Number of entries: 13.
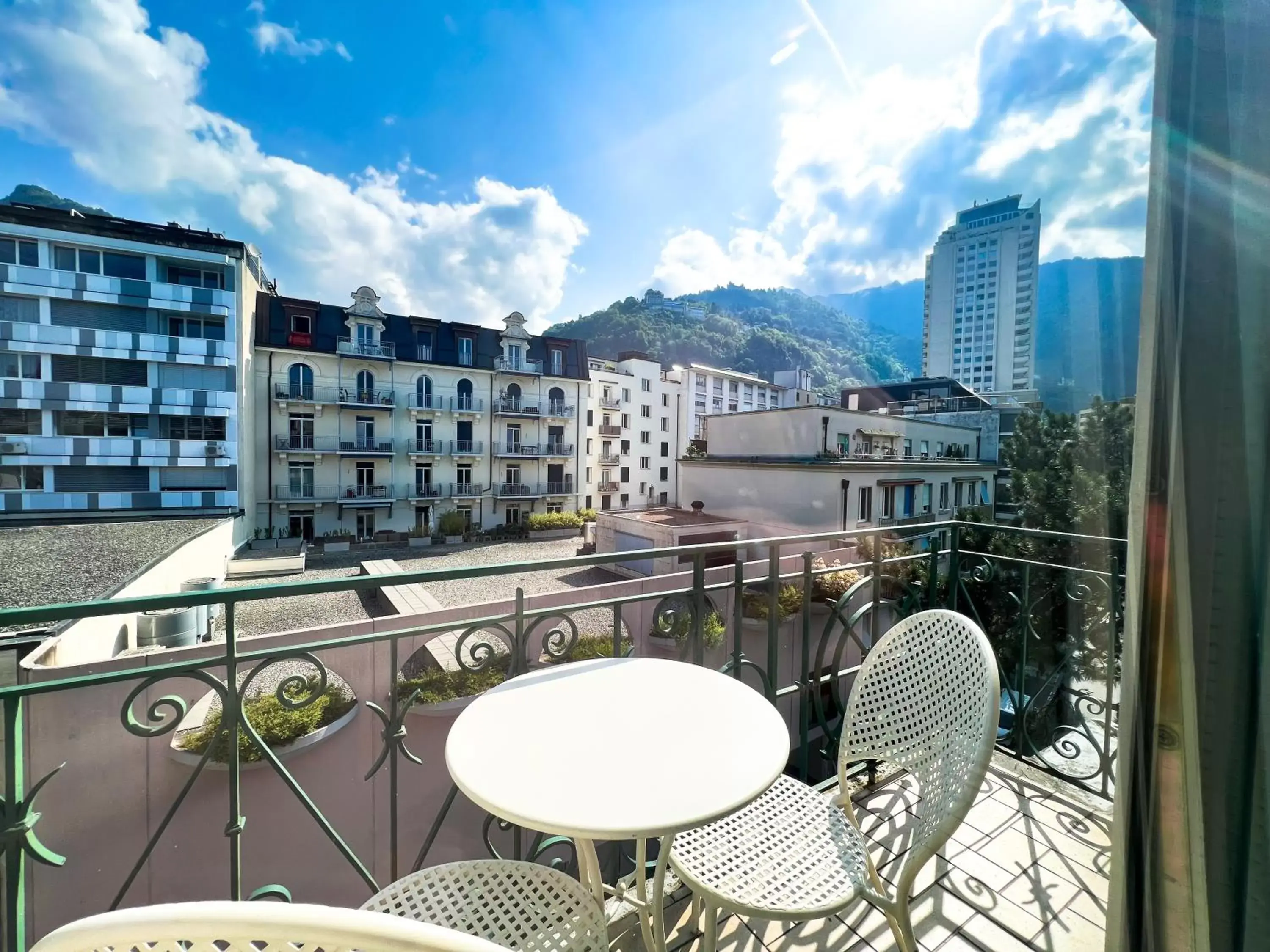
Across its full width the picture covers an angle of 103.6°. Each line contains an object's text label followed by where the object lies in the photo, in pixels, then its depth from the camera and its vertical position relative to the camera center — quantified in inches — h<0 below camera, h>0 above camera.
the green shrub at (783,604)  269.0 -74.9
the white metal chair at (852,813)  34.2 -25.7
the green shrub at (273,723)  167.3 -91.7
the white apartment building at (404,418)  619.8 +65.1
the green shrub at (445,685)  198.5 -90.9
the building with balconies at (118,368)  515.2 +102.5
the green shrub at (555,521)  722.8 -80.1
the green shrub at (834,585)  276.1 -65.3
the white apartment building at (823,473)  414.6 -4.0
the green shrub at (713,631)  259.6 -86.7
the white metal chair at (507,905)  29.9 -27.7
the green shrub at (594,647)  212.2 -81.3
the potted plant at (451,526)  669.9 -81.3
